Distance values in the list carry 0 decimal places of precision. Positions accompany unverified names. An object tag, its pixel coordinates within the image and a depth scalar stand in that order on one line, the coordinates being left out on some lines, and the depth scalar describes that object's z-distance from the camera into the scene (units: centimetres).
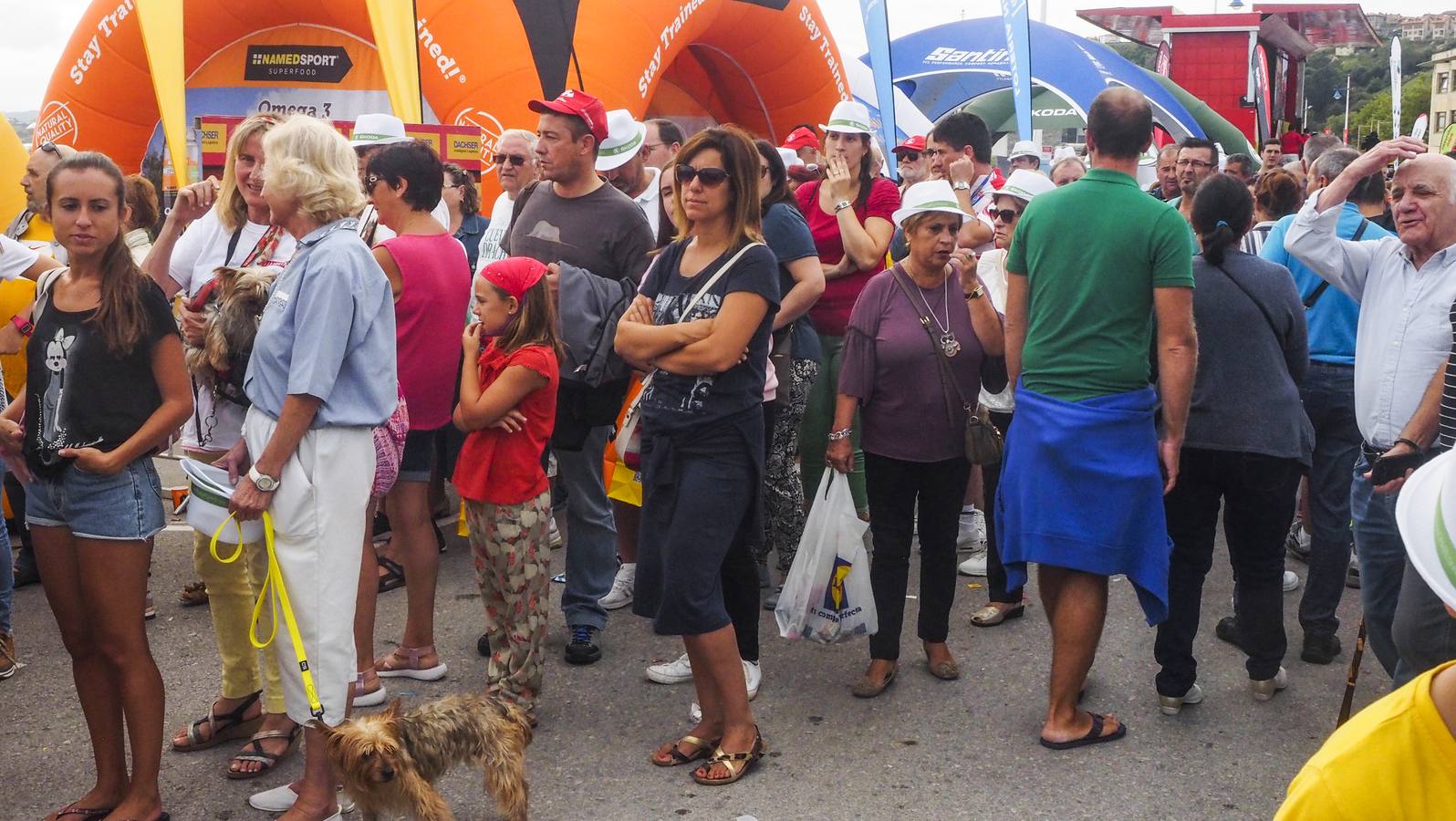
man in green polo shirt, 400
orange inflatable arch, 1177
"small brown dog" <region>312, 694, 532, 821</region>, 332
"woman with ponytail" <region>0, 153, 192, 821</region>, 348
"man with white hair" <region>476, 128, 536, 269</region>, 654
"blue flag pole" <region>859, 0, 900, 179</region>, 1346
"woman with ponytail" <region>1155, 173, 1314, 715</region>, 436
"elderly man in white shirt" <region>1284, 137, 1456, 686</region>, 389
